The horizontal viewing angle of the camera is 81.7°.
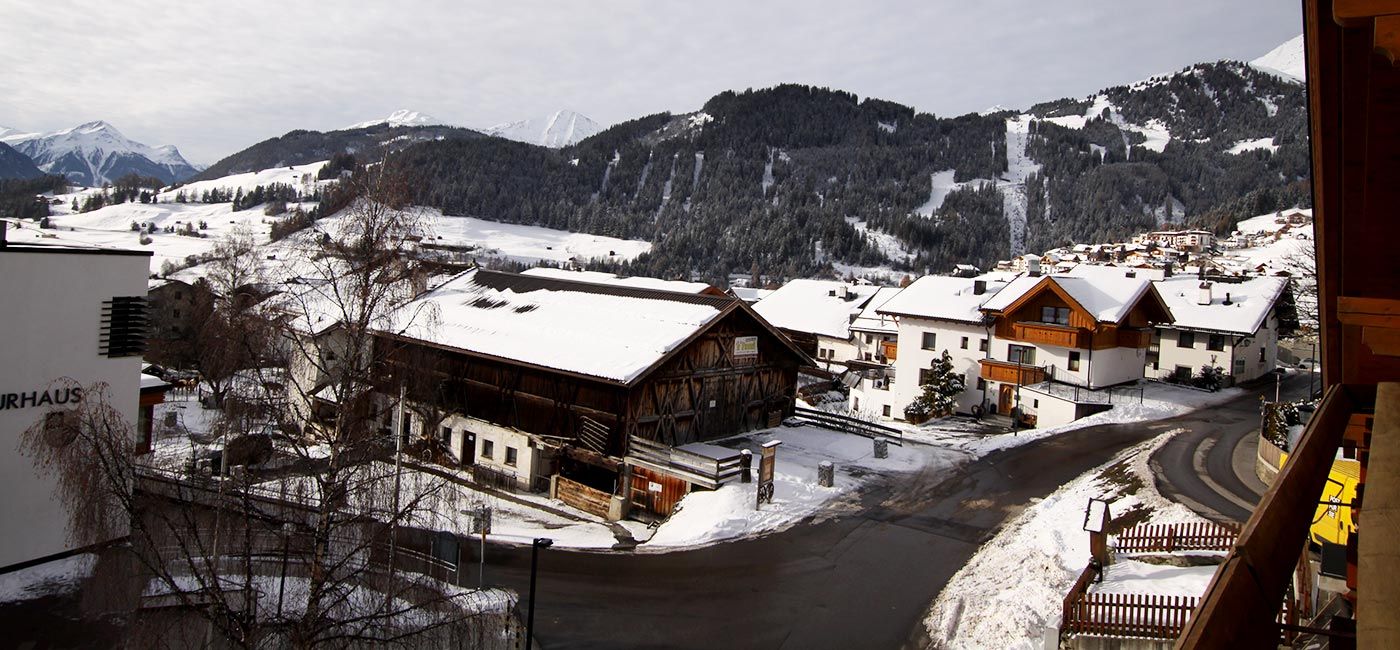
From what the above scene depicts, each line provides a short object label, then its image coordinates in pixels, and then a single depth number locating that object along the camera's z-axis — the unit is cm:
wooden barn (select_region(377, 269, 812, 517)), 2923
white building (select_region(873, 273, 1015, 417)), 4753
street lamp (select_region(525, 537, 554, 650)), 1516
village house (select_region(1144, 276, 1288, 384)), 4991
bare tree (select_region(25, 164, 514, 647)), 1102
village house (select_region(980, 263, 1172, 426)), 4328
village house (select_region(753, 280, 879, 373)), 7006
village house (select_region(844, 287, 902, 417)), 5372
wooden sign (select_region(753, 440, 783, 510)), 2589
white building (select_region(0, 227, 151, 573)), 1836
